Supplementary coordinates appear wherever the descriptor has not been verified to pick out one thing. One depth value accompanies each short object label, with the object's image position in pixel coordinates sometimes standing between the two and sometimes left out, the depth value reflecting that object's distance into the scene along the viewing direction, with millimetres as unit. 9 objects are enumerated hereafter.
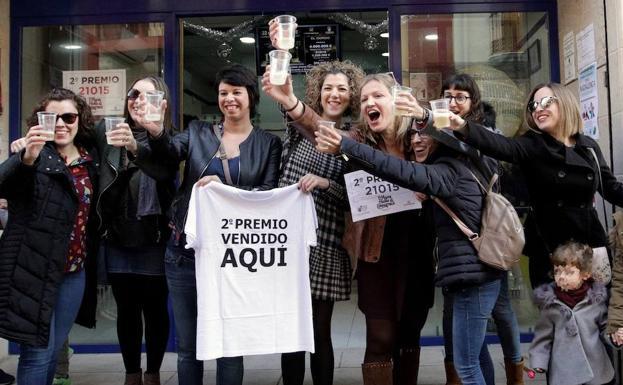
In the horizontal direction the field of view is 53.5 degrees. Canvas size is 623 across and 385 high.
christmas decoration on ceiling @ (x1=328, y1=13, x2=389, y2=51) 5723
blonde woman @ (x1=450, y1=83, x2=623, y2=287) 3408
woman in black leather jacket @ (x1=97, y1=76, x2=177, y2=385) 3721
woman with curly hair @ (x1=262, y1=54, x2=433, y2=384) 3447
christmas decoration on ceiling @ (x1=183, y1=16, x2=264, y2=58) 5766
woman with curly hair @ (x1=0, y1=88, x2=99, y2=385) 3189
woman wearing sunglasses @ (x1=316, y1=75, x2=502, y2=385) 2965
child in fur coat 3289
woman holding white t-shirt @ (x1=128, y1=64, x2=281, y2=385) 3510
